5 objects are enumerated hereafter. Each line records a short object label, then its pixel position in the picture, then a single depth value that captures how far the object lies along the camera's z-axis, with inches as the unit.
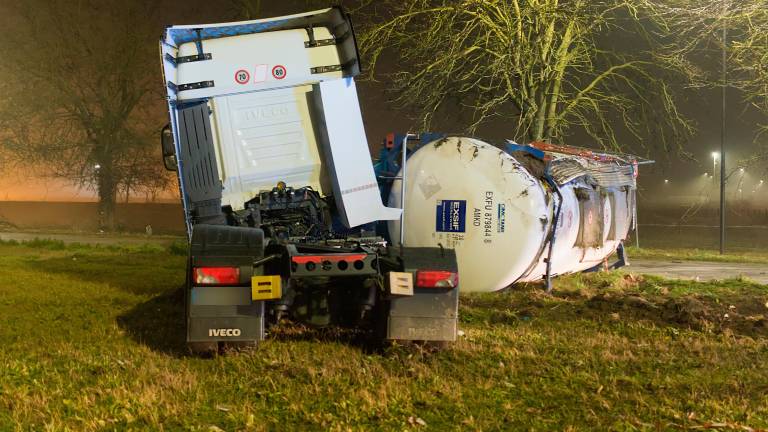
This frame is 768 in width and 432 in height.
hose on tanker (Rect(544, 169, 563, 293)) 326.6
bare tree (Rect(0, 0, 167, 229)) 935.7
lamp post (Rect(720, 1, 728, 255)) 838.5
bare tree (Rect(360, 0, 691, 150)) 550.6
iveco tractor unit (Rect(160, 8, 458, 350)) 272.1
